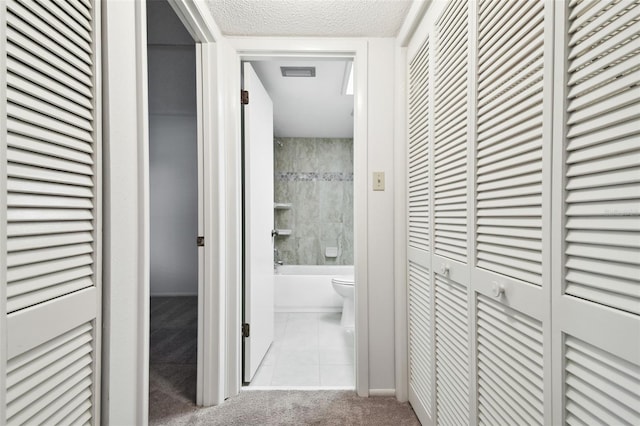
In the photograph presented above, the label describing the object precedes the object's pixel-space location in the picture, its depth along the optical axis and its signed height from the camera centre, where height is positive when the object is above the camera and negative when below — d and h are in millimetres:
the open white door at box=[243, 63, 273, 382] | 1872 -117
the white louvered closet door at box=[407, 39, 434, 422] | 1376 -160
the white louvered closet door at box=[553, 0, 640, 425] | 493 -9
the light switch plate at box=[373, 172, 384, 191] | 1740 +172
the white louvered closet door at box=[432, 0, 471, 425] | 1037 -18
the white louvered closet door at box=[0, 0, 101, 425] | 548 -3
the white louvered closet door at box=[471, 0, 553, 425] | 674 -3
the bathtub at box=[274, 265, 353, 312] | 3264 -956
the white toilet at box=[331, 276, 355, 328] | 2773 -855
